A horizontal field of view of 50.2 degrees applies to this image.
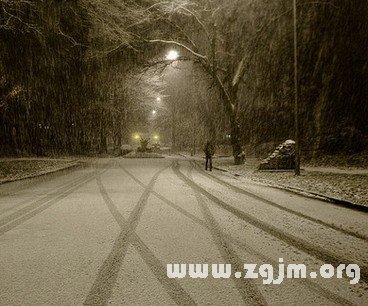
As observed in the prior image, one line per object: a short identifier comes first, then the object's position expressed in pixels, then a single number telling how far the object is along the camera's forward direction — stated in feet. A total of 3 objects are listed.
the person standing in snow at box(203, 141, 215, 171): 72.23
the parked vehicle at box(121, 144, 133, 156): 161.38
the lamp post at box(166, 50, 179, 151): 84.33
